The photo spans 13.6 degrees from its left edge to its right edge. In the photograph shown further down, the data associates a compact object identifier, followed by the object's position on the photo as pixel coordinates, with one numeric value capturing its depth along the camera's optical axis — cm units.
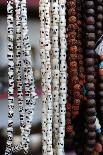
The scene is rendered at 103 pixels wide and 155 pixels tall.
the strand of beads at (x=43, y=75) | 41
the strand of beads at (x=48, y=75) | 41
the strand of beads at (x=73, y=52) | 42
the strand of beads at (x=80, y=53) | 43
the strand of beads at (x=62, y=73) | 42
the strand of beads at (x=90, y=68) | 42
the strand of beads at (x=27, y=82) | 41
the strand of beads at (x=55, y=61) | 42
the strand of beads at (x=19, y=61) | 41
